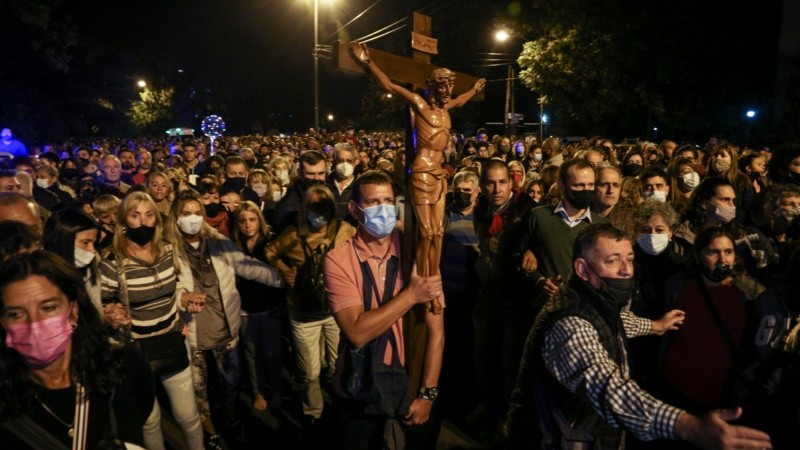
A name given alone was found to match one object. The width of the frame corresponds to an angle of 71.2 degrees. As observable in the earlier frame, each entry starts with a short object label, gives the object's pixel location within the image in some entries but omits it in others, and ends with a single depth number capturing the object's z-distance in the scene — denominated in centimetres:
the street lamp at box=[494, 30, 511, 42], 2479
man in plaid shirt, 207
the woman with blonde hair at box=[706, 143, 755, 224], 653
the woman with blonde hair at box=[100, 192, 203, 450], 379
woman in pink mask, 201
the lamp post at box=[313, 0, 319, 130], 1870
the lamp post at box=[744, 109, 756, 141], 2564
